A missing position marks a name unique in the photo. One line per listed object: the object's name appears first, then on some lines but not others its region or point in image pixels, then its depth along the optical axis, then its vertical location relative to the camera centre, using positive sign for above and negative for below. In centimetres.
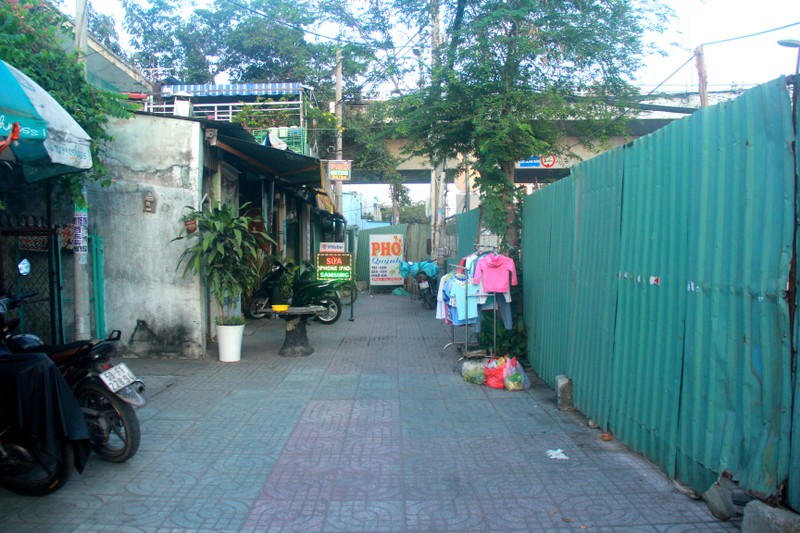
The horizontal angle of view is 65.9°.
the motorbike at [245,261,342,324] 1193 -110
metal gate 773 -46
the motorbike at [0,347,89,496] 419 -126
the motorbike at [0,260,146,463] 480 -116
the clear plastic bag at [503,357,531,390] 754 -165
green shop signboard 1408 -55
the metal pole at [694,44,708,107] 1462 +405
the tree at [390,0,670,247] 854 +236
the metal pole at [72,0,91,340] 759 -37
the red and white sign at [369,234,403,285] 2177 -60
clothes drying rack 840 -152
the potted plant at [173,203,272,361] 894 -24
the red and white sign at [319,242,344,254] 1521 -13
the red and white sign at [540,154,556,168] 951 +146
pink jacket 806 -38
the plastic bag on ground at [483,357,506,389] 767 -164
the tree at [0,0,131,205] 677 +198
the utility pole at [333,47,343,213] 1899 +413
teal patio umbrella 434 +88
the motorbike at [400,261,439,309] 1698 -110
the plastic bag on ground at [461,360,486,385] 785 -167
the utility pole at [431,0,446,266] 1944 +109
